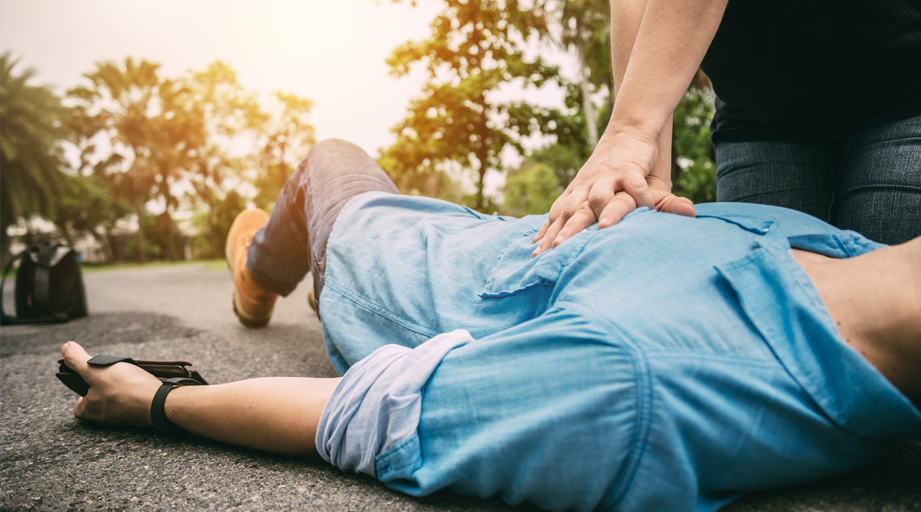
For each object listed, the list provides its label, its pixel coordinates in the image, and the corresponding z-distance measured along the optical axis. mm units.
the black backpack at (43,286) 3752
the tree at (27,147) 20844
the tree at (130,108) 28500
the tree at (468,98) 12445
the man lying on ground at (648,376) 709
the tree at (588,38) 16969
